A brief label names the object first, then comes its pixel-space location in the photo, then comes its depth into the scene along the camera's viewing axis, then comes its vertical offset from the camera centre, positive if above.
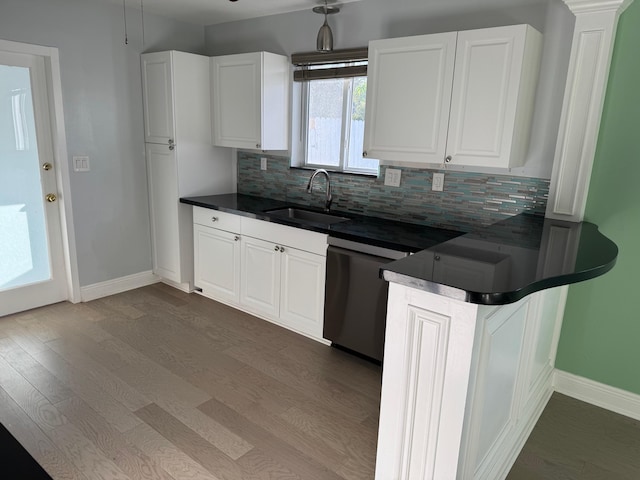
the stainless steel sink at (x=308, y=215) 3.40 -0.58
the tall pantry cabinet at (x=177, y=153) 3.63 -0.15
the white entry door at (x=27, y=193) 3.20 -0.47
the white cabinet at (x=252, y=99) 3.43 +0.29
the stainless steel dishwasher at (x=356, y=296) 2.68 -0.94
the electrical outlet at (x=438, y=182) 2.94 -0.24
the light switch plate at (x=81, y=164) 3.53 -0.26
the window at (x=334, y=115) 3.34 +0.19
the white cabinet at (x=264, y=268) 3.05 -0.95
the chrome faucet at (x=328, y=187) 3.31 -0.35
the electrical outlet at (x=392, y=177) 3.12 -0.23
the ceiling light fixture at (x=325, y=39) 3.05 +0.66
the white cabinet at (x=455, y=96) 2.36 +0.27
